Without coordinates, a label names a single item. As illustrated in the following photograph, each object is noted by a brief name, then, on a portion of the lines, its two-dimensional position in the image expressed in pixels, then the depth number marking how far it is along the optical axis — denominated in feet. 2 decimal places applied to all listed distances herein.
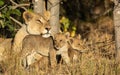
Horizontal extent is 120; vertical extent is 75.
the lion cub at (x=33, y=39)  49.52
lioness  51.03
